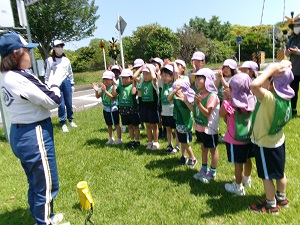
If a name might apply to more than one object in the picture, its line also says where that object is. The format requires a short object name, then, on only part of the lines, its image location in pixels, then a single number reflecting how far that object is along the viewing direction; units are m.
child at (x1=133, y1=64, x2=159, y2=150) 5.07
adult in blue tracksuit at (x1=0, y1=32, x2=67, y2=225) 2.50
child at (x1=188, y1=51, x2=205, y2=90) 4.97
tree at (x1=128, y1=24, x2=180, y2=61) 28.50
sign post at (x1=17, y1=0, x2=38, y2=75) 6.45
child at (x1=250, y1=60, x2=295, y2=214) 2.56
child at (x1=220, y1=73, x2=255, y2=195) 2.98
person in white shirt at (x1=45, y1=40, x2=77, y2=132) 6.46
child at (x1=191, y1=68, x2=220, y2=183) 3.55
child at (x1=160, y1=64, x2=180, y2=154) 4.70
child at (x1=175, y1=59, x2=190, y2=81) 4.96
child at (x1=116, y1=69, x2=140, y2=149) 5.33
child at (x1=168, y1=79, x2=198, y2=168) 4.03
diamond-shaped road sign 9.95
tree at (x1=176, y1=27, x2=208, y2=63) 30.79
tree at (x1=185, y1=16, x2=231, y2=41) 41.75
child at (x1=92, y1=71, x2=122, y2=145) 5.48
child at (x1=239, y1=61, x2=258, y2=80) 4.27
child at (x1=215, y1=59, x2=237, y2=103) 4.49
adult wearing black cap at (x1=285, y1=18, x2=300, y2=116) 5.89
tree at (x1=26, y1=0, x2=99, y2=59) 18.86
